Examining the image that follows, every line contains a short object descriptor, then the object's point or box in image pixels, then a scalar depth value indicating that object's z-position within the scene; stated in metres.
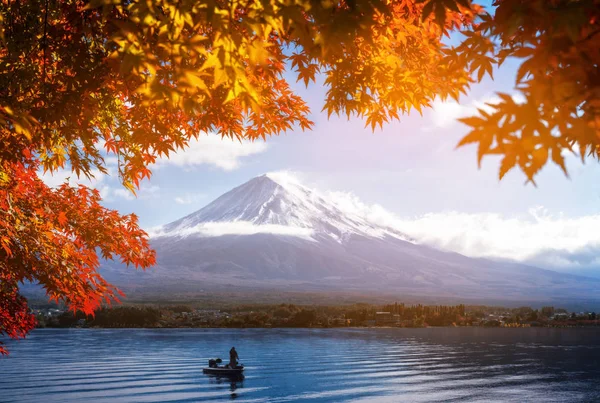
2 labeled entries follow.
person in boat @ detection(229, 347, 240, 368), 56.64
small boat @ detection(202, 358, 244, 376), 59.14
